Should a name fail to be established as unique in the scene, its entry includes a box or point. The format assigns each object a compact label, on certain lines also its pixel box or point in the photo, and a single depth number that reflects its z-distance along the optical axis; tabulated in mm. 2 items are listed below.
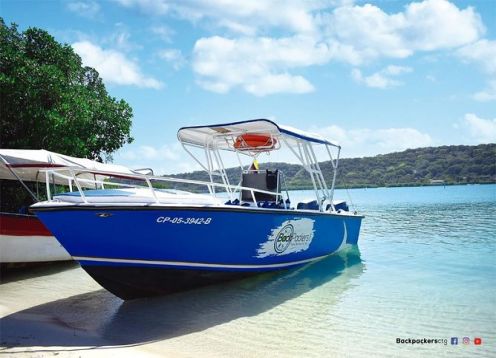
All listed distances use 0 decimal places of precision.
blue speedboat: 6516
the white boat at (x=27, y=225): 9180
